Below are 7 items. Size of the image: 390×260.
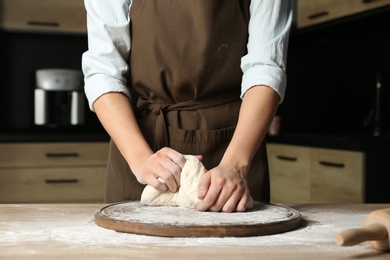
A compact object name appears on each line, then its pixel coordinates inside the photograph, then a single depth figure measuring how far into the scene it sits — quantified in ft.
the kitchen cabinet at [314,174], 7.84
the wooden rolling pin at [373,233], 2.36
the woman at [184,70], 4.14
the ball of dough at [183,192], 3.49
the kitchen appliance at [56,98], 10.59
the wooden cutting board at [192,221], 2.84
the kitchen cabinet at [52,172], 9.68
